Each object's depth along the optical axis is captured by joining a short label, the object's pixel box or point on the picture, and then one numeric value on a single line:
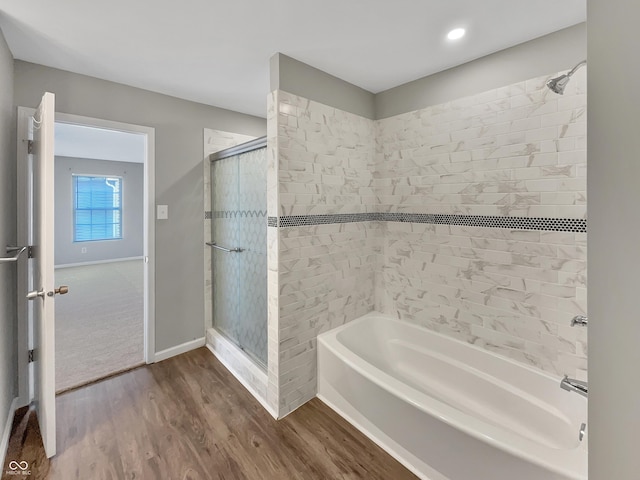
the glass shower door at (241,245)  2.34
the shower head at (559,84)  1.40
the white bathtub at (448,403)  1.29
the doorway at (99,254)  2.50
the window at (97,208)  6.53
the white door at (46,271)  1.54
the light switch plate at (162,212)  2.63
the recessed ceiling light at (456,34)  1.70
